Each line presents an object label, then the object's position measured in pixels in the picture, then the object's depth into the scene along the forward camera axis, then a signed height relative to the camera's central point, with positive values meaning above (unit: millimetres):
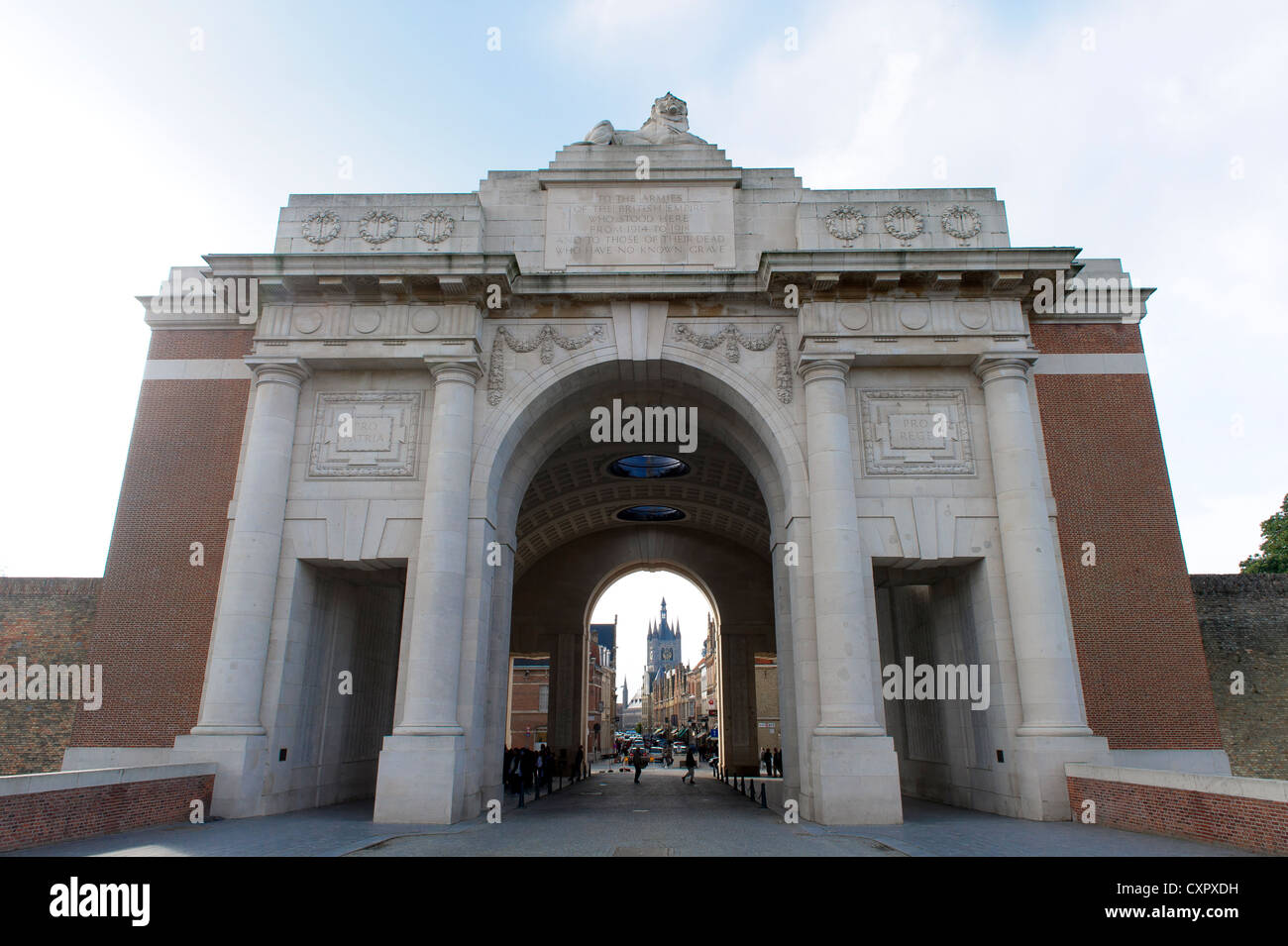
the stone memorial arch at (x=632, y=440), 16781 +5186
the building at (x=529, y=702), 66625 -1503
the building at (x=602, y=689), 81031 -568
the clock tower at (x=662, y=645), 170625 +9422
